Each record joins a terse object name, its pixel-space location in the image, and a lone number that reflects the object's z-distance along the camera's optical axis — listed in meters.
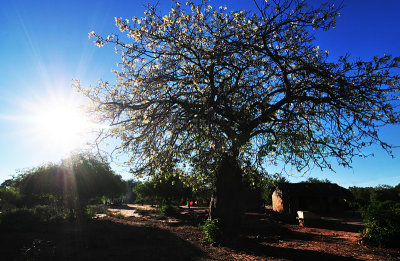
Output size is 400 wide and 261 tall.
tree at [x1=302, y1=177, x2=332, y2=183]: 60.92
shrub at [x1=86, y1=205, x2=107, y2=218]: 22.17
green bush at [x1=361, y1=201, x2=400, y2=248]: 9.27
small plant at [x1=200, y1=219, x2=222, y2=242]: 10.84
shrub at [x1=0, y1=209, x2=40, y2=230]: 15.25
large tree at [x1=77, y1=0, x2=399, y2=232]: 7.80
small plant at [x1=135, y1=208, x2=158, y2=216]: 31.81
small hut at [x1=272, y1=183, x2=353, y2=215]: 30.89
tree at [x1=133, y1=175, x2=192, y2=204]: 34.08
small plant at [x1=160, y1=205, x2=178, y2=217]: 29.97
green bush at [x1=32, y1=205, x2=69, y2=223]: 19.08
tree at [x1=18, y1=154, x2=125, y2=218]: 20.42
